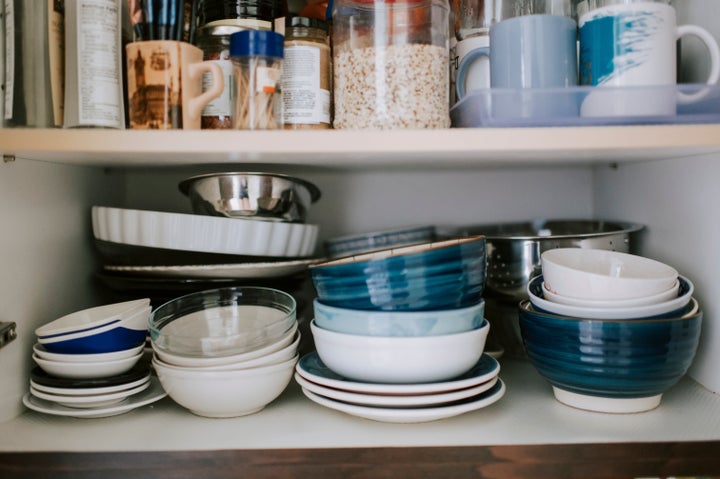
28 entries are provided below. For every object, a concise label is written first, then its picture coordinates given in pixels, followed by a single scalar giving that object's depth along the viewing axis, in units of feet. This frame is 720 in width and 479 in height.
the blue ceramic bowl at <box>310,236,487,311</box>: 2.56
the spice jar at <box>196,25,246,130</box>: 2.81
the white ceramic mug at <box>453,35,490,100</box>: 2.91
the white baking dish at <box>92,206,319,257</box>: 2.91
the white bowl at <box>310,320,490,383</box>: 2.52
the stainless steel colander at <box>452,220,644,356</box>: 3.19
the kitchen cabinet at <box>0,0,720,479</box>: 2.42
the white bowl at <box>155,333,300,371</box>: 2.60
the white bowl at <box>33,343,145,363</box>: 2.65
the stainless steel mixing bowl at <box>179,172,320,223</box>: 3.07
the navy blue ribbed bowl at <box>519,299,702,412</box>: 2.54
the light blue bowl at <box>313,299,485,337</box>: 2.53
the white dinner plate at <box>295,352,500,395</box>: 2.50
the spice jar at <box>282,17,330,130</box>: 2.76
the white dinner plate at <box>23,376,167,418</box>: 2.66
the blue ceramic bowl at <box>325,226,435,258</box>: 3.67
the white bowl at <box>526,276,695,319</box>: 2.59
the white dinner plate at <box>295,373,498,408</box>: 2.51
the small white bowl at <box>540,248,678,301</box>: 2.62
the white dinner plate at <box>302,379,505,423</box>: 2.50
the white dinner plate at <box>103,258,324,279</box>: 3.01
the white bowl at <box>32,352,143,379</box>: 2.65
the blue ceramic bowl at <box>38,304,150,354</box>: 2.66
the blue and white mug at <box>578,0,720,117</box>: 2.55
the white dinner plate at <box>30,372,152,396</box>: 2.62
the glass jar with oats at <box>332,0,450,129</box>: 2.65
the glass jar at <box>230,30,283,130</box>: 2.60
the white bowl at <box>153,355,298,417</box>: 2.60
